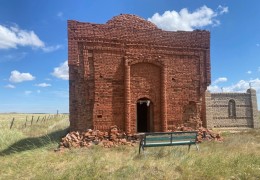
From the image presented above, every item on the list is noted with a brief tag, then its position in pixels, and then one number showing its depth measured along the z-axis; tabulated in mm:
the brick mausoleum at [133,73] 7793
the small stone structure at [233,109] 14763
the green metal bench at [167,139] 6118
